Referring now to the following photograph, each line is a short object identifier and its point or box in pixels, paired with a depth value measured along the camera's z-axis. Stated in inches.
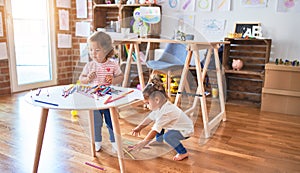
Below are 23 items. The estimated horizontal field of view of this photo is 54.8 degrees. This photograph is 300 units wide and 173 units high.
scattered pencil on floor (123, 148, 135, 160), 67.8
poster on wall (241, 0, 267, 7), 116.4
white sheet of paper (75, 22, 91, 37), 148.2
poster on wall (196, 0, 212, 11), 126.7
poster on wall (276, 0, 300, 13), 110.4
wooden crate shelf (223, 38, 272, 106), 116.6
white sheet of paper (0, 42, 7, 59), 123.8
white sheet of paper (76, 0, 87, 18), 147.4
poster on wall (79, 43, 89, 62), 147.0
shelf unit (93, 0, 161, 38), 123.7
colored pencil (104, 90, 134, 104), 50.6
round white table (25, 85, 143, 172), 47.7
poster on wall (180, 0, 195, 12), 130.2
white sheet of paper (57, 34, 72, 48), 149.3
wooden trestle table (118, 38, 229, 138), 78.6
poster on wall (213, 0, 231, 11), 123.3
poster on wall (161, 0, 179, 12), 133.4
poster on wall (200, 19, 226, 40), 126.3
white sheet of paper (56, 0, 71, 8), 145.8
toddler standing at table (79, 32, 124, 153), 66.4
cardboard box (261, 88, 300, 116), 104.0
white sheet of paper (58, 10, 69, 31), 148.2
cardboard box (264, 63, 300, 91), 102.1
